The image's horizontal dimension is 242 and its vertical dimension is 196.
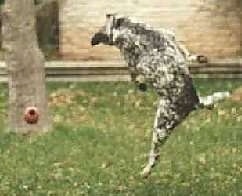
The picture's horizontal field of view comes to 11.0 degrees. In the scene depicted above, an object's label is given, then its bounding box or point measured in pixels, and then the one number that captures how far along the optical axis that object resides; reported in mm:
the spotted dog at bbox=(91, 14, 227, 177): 8936
